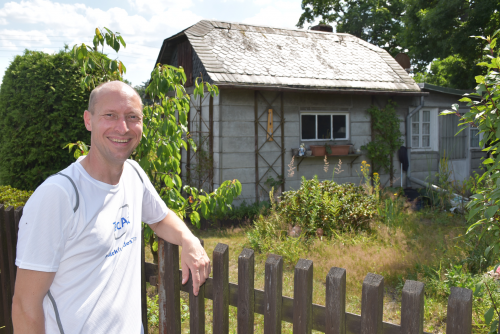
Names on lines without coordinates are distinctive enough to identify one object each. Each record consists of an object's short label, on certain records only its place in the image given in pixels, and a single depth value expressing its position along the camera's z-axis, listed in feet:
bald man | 4.99
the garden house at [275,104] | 31.55
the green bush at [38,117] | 25.26
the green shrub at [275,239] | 19.39
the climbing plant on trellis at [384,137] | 37.04
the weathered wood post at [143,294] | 8.34
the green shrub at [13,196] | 17.85
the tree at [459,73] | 58.59
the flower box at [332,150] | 33.99
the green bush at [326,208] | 21.18
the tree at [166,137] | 11.17
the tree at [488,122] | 6.64
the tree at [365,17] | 87.86
